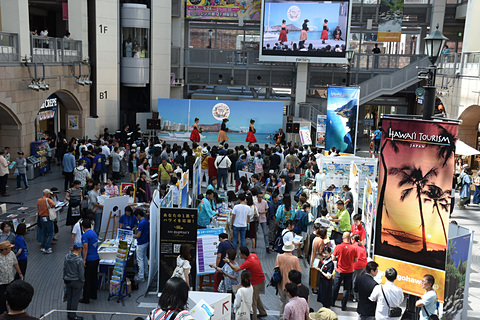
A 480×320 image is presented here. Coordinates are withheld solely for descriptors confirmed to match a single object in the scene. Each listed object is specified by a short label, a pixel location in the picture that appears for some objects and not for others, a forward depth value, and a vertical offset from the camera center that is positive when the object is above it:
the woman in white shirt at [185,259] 9.15 -3.56
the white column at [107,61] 25.27 -0.48
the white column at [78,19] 23.67 +1.36
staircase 27.05 -0.99
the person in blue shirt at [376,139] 24.50 -3.53
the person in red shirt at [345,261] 9.62 -3.63
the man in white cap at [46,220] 11.99 -3.91
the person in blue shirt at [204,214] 11.98 -3.56
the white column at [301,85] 28.55 -1.41
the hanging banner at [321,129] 22.33 -2.93
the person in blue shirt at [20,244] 9.59 -3.56
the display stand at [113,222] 12.85 -4.16
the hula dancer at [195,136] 23.39 -3.58
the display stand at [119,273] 9.93 -4.13
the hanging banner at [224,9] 29.44 +2.58
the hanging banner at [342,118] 19.83 -2.16
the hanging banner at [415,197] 8.62 -2.23
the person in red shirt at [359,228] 10.91 -3.43
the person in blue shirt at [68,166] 17.20 -3.76
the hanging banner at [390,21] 29.00 +2.27
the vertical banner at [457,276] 8.66 -3.49
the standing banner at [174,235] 9.77 -3.33
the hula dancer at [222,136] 23.83 -3.59
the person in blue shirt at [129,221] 11.34 -3.61
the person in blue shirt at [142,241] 10.36 -3.71
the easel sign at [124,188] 14.30 -3.66
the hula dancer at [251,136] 24.28 -3.59
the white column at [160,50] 27.47 +0.17
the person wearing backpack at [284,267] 8.95 -3.50
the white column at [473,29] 22.55 +1.57
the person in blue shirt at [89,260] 9.57 -3.83
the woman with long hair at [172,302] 4.70 -2.20
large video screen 26.84 +1.47
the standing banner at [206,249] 10.17 -3.75
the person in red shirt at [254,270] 8.89 -3.57
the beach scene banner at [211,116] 26.17 -2.96
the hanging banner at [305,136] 22.86 -3.37
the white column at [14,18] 18.17 +1.00
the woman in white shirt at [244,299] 8.06 -3.66
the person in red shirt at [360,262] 9.84 -3.71
